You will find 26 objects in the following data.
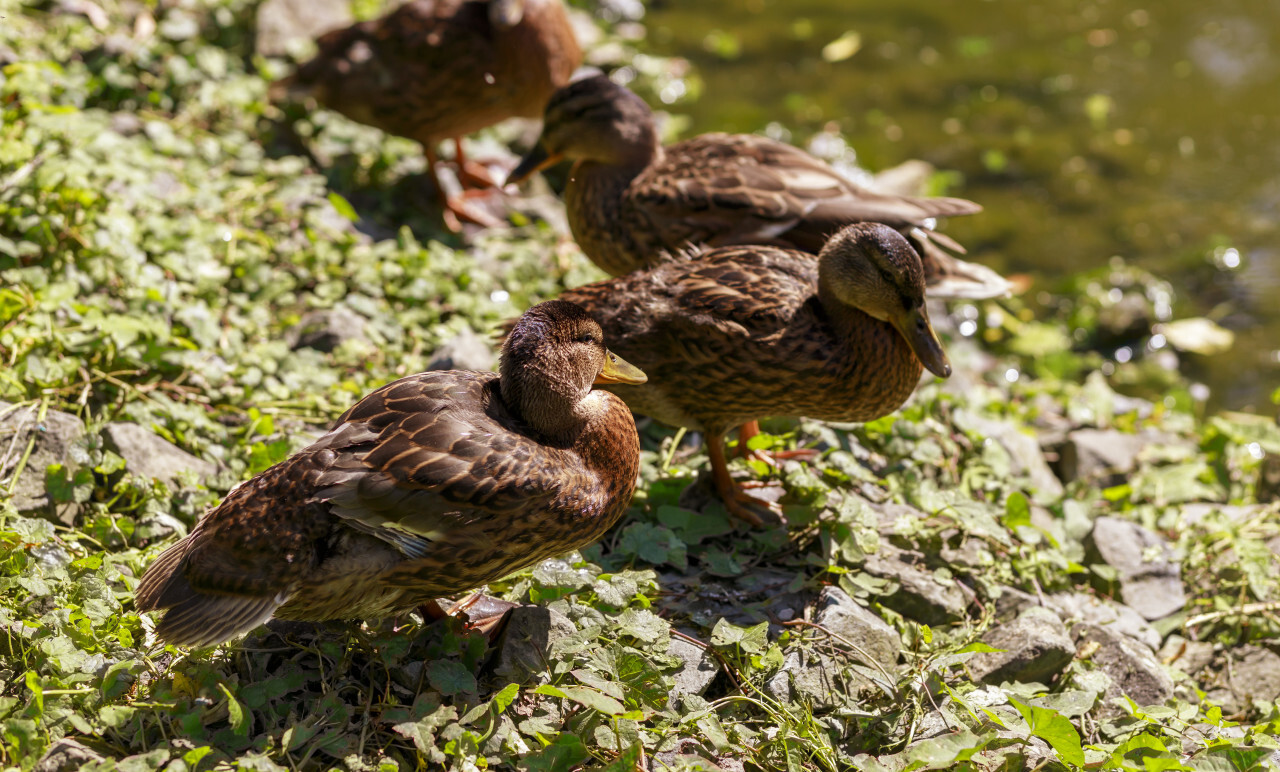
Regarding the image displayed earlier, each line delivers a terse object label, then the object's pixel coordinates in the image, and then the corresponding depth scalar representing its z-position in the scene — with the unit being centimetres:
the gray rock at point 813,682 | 681
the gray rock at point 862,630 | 718
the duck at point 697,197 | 973
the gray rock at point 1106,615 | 833
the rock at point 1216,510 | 971
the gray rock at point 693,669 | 677
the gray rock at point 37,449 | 749
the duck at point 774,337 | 814
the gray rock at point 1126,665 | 761
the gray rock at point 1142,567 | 884
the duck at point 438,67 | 1245
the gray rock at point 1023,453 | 987
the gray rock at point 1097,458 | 1051
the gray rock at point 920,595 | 778
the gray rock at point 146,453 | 779
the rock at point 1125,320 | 1328
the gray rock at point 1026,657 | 727
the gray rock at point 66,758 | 555
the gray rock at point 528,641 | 651
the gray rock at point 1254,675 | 815
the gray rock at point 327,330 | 989
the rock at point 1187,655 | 852
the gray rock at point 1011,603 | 805
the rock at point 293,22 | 1444
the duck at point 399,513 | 605
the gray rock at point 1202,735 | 681
